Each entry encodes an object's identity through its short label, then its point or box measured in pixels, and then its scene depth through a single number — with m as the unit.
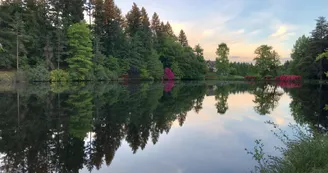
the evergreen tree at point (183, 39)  78.56
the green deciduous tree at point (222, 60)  78.25
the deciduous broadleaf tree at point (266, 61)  66.31
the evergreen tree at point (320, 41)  47.69
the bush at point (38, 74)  32.83
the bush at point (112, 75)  43.65
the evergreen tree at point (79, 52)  37.69
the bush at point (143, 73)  52.44
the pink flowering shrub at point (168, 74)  59.25
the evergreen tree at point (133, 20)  58.69
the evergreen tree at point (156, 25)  67.25
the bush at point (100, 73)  41.50
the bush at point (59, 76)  35.00
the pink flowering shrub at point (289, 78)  52.07
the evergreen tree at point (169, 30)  70.23
